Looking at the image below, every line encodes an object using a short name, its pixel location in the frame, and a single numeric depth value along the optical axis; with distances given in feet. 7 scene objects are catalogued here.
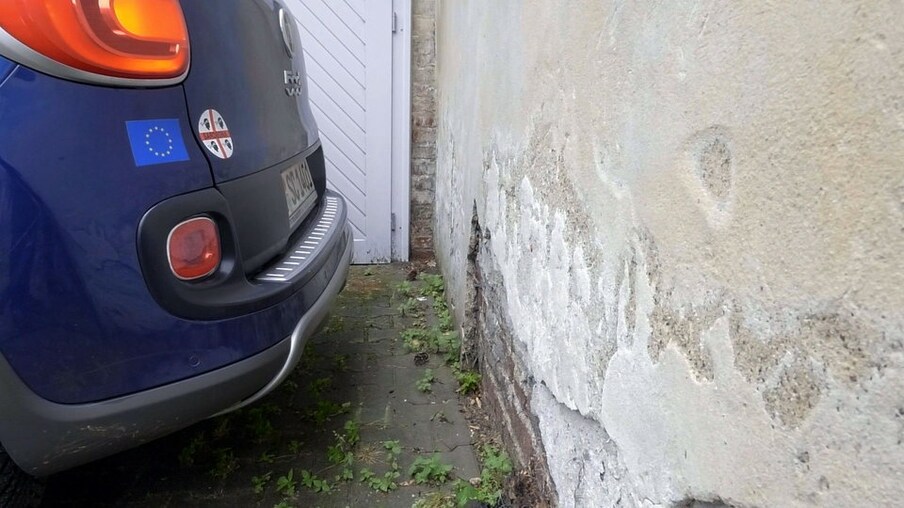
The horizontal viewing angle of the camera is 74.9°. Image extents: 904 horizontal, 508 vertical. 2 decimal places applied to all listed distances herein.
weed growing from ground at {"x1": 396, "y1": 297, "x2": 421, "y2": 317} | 12.00
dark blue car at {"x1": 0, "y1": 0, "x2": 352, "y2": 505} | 4.11
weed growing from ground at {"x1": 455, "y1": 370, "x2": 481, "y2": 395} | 8.82
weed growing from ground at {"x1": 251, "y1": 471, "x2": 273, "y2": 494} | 6.86
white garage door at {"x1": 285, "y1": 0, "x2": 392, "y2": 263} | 13.51
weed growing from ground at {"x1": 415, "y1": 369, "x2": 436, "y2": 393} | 9.00
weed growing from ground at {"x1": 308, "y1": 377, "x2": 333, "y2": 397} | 8.95
